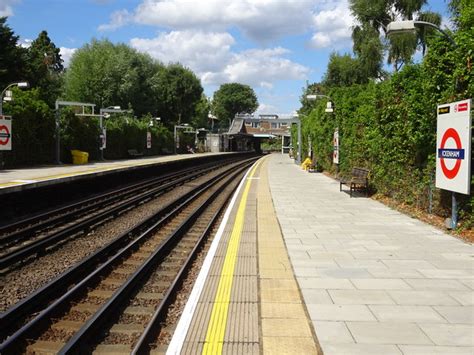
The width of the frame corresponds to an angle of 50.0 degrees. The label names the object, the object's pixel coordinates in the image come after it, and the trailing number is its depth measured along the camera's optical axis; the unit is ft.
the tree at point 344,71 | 135.74
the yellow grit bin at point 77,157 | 107.55
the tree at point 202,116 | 331.04
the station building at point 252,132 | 299.58
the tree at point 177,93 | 273.33
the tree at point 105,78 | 200.85
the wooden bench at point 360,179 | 55.16
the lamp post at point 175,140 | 204.98
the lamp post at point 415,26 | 32.24
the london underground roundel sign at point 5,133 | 73.92
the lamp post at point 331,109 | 71.07
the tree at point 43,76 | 155.12
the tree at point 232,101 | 462.19
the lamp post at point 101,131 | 122.11
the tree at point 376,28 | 111.96
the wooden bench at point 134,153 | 150.82
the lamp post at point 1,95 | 76.84
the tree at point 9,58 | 134.33
